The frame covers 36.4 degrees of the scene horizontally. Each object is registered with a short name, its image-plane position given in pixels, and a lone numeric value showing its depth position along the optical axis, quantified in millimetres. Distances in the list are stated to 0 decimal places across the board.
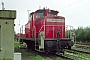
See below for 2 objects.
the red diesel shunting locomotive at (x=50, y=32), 8821
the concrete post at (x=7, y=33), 6756
